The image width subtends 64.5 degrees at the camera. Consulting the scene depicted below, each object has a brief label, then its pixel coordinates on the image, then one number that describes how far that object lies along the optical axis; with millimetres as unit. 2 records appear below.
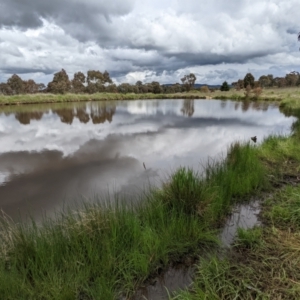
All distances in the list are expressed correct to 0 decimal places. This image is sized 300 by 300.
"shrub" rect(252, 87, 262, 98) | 36675
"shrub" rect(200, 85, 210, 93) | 57725
